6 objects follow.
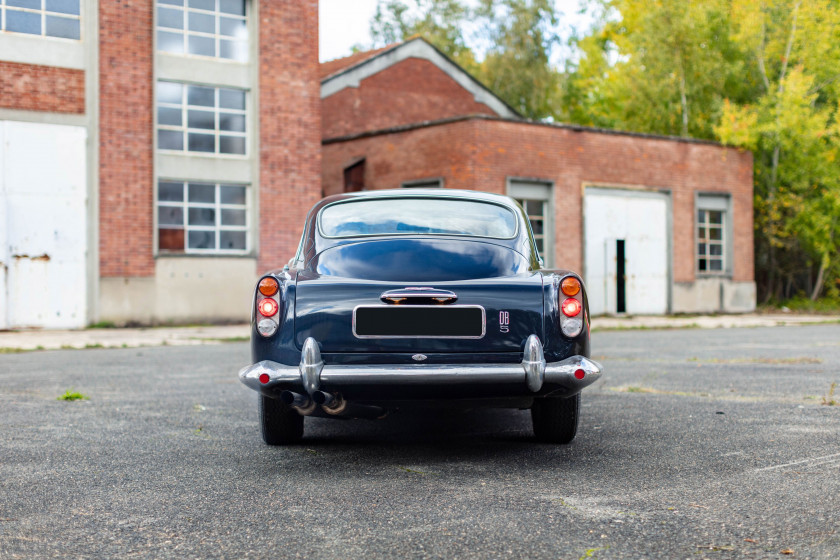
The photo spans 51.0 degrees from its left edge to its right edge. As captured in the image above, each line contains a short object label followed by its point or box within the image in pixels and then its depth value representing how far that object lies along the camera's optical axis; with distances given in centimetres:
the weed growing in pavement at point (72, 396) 733
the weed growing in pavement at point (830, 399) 677
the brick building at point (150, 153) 1803
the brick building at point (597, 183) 2167
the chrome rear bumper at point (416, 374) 454
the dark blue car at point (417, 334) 460
